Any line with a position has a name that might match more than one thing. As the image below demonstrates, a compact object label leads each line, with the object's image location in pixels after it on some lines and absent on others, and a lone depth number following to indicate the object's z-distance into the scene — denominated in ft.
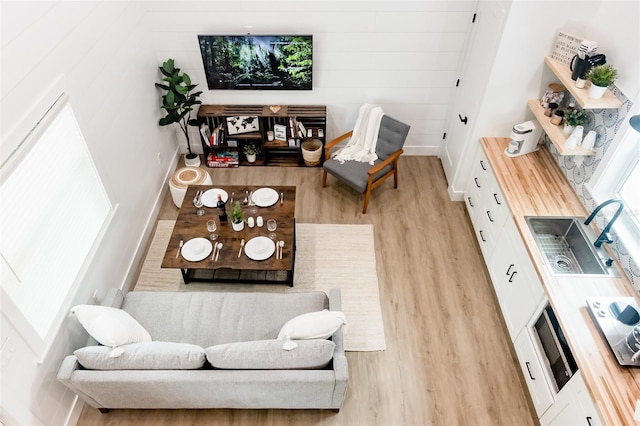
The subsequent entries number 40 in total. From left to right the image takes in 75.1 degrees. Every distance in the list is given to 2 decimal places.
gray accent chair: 14.28
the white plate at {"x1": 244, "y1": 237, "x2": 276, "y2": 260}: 11.37
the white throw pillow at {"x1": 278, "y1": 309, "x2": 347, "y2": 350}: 8.81
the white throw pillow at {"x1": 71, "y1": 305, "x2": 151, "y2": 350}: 8.69
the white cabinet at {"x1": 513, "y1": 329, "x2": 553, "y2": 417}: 9.31
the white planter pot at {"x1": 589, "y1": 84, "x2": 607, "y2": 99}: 9.59
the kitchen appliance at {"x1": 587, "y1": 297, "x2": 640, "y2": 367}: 7.81
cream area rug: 11.64
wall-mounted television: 13.76
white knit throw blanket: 14.90
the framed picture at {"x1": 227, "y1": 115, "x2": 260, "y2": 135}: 15.66
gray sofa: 8.38
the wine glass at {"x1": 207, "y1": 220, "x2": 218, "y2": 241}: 11.81
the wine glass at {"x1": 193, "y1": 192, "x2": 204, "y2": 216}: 12.41
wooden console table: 15.37
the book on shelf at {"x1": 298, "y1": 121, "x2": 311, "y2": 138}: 15.79
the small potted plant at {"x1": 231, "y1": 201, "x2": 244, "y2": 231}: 11.80
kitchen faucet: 9.23
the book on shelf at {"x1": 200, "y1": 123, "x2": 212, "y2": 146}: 15.85
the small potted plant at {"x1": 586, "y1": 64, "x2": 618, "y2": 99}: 9.40
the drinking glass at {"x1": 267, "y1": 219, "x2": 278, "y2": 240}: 11.99
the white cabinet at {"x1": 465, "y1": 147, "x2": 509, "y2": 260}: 11.89
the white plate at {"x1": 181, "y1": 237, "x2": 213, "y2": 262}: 11.31
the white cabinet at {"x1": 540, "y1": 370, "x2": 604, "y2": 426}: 7.67
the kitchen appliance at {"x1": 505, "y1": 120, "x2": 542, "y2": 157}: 12.08
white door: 11.80
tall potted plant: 14.01
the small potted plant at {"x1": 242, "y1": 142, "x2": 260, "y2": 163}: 16.44
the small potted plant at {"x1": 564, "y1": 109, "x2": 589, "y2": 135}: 10.72
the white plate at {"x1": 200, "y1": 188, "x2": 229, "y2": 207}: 12.69
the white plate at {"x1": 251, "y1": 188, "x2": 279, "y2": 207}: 12.76
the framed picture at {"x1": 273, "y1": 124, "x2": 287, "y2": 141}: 15.81
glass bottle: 12.04
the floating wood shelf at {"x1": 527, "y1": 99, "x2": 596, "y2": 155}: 10.49
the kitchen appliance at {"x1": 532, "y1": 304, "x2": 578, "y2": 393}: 8.64
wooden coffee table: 11.24
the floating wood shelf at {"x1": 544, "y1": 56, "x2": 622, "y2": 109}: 9.62
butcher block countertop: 7.47
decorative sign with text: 10.44
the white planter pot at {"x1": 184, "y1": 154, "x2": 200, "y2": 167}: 16.28
